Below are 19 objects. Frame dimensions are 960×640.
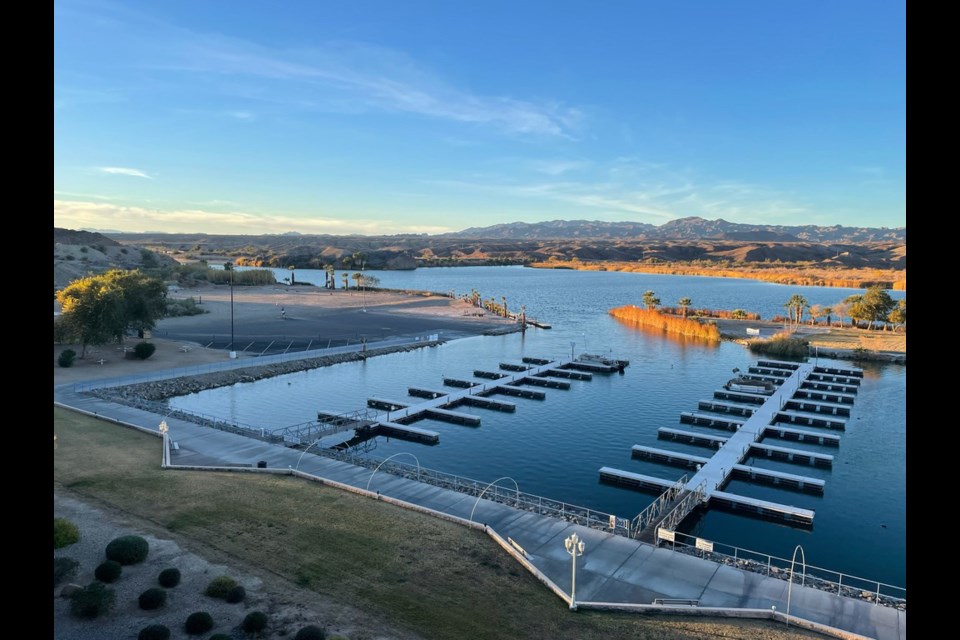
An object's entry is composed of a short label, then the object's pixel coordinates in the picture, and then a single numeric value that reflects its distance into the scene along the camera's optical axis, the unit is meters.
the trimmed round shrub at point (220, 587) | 19.02
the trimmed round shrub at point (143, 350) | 59.75
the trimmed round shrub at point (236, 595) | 18.81
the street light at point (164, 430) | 32.86
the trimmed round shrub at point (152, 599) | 18.27
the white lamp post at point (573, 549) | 19.69
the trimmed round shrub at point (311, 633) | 16.41
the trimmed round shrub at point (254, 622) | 17.19
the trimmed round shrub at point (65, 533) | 21.56
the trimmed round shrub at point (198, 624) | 17.14
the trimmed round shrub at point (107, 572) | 19.39
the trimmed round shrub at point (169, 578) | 19.42
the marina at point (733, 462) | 32.78
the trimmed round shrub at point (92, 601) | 17.69
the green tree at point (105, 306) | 56.34
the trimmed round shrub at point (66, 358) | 55.25
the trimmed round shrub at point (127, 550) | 20.48
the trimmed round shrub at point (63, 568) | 19.02
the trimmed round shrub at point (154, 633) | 16.30
